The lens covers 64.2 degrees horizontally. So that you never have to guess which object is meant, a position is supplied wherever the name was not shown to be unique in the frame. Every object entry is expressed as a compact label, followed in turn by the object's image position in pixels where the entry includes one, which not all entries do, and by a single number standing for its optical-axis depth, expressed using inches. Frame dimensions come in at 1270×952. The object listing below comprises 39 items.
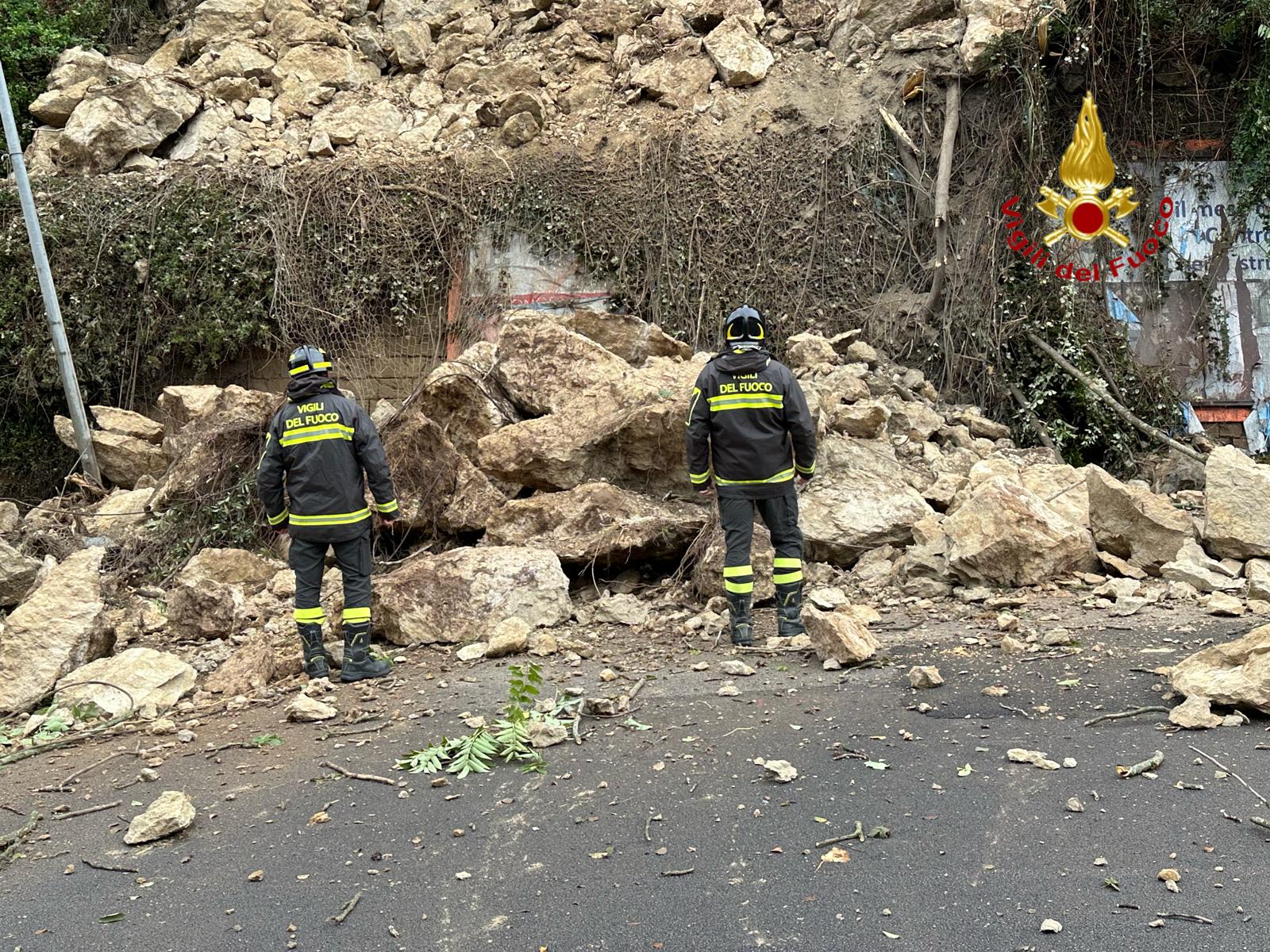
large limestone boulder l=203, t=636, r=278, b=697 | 215.3
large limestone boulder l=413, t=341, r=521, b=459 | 304.0
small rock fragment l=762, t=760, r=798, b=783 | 150.6
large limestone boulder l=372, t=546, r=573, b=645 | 238.5
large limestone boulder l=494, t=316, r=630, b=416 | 309.3
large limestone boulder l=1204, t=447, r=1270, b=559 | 239.8
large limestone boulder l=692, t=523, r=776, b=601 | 252.8
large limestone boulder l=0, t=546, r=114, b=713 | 210.5
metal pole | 380.8
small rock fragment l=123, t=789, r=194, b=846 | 145.1
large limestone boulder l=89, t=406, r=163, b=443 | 395.5
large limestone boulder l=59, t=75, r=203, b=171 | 466.9
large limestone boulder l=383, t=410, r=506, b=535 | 282.2
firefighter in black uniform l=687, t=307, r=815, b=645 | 233.9
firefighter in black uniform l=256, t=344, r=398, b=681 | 225.3
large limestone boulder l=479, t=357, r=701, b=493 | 282.8
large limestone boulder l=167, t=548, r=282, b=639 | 252.2
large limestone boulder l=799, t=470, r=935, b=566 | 266.4
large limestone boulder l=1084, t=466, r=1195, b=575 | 243.4
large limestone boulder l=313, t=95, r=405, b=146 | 471.8
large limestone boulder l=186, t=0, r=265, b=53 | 526.0
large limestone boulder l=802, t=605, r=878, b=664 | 201.3
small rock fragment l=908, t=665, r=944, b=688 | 184.1
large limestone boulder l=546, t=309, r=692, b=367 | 350.0
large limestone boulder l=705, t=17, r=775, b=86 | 446.0
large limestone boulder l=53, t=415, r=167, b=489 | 381.7
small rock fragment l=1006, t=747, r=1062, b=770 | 148.0
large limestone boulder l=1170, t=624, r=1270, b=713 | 157.6
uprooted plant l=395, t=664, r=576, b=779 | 164.7
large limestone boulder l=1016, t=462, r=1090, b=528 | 261.0
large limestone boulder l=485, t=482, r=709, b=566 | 264.4
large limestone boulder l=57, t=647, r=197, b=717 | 205.2
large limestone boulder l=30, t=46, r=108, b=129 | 487.8
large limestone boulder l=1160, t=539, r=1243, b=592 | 233.0
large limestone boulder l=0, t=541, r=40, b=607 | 276.7
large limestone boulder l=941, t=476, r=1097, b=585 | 241.1
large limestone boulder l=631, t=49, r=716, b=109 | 451.6
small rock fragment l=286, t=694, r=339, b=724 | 193.8
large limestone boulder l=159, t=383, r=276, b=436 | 328.8
